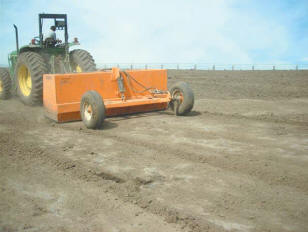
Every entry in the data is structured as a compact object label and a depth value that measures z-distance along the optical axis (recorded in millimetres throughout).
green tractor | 9711
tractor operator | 10219
